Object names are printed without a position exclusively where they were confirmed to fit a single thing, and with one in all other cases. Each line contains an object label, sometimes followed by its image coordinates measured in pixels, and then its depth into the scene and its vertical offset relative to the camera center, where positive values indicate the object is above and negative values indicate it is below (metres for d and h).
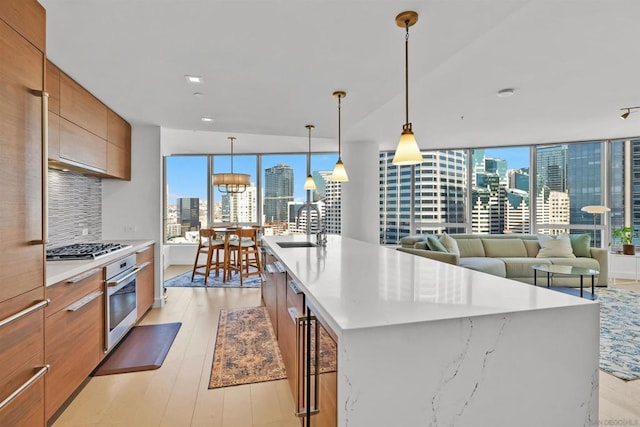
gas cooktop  2.22 -0.31
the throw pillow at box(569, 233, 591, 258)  4.93 -0.50
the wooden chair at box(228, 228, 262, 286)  5.15 -0.56
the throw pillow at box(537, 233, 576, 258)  4.89 -0.55
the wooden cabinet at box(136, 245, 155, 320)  3.22 -0.75
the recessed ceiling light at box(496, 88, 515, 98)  3.24 +1.28
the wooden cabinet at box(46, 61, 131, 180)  2.30 +0.73
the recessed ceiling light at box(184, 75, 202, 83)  2.53 +1.10
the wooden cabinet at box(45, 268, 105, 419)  1.76 -0.77
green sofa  4.60 -0.70
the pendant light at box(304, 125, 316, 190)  4.05 +0.39
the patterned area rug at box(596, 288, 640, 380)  2.42 -1.18
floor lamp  5.16 +0.08
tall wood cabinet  1.29 +0.00
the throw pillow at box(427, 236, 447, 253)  4.61 -0.47
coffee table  3.70 -0.70
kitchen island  0.96 -0.48
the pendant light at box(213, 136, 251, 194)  5.37 +0.58
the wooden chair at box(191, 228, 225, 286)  5.15 -0.55
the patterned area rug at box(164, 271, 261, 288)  4.94 -1.15
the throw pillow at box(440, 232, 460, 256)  4.92 -0.49
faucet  2.94 -0.15
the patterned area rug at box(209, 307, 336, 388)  2.30 -1.21
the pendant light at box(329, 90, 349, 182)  3.09 +0.40
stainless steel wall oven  2.42 -0.74
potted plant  5.25 -0.43
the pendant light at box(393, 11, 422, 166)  1.96 +0.40
